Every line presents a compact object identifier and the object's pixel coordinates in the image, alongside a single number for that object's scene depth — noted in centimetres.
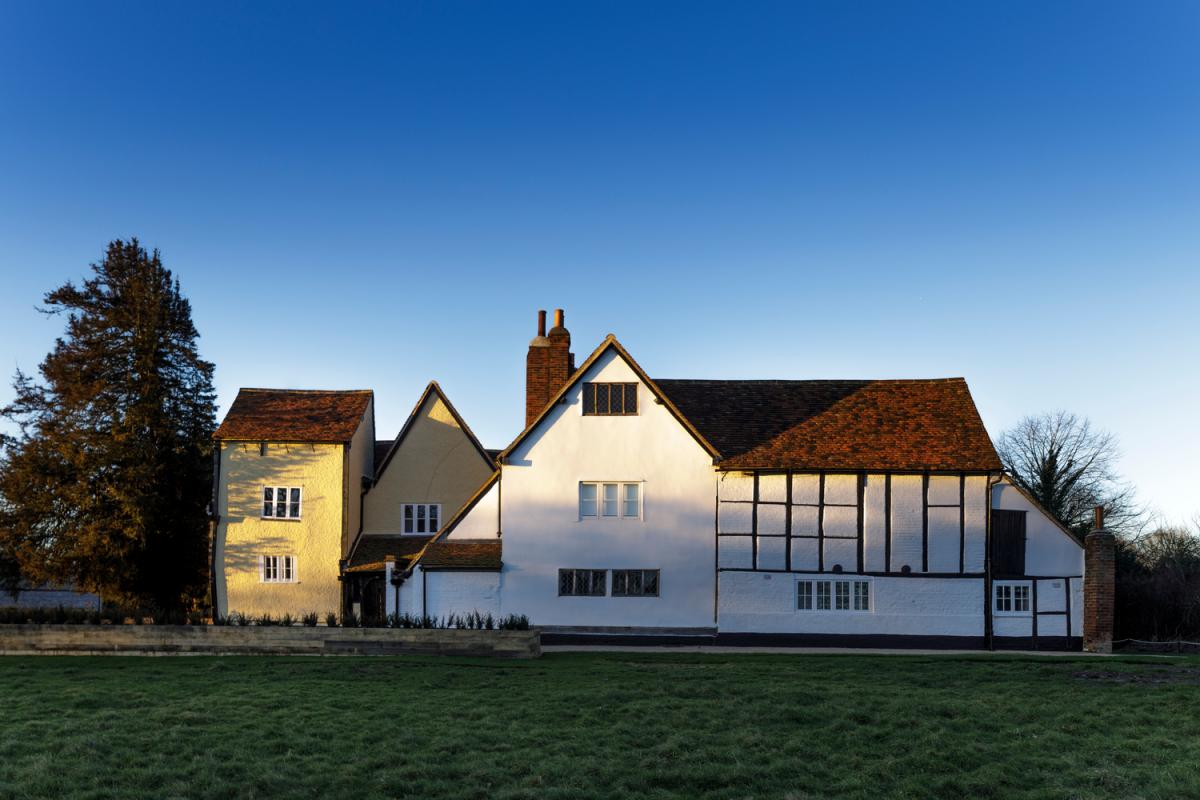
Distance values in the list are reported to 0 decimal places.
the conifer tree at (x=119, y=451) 3472
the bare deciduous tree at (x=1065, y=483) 4438
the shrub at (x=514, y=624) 2473
